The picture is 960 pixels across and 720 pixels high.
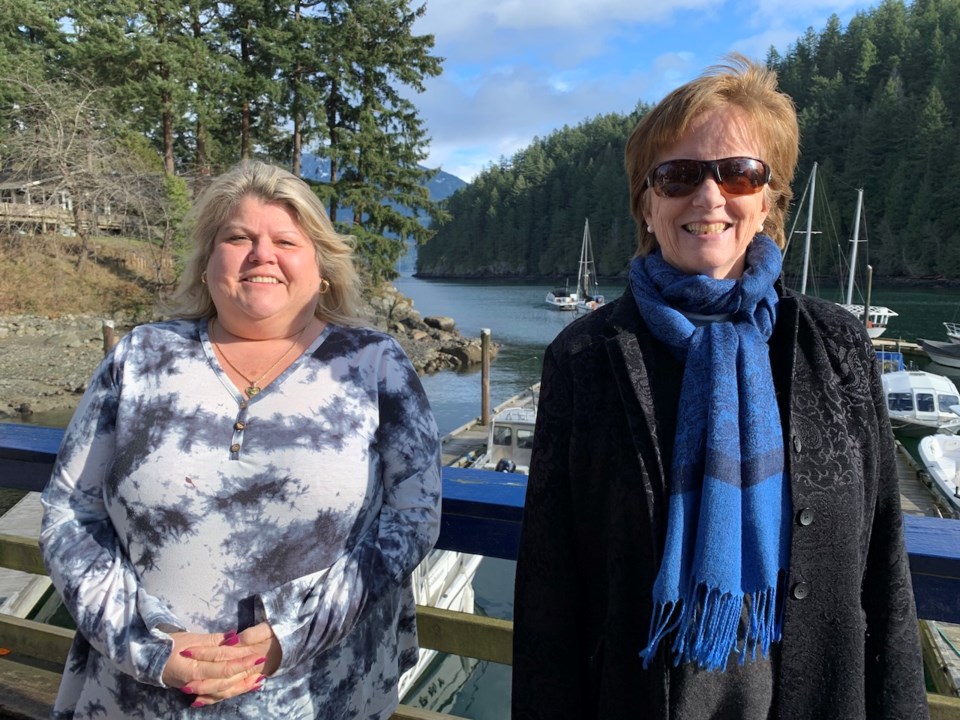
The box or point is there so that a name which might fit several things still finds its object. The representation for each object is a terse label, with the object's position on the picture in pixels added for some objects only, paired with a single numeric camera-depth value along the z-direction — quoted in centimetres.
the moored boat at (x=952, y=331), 2744
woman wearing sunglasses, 115
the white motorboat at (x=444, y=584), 591
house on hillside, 1877
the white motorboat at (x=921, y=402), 1620
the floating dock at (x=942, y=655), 585
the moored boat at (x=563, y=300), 5228
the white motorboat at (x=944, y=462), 1075
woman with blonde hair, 134
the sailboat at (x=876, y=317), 2990
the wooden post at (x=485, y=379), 1686
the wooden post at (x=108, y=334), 1414
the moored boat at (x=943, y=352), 2616
